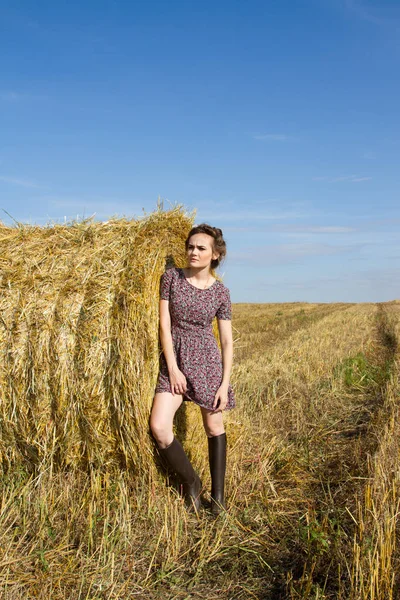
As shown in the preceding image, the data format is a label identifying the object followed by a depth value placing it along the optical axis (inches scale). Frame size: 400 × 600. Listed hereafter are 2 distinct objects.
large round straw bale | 153.7
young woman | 157.2
